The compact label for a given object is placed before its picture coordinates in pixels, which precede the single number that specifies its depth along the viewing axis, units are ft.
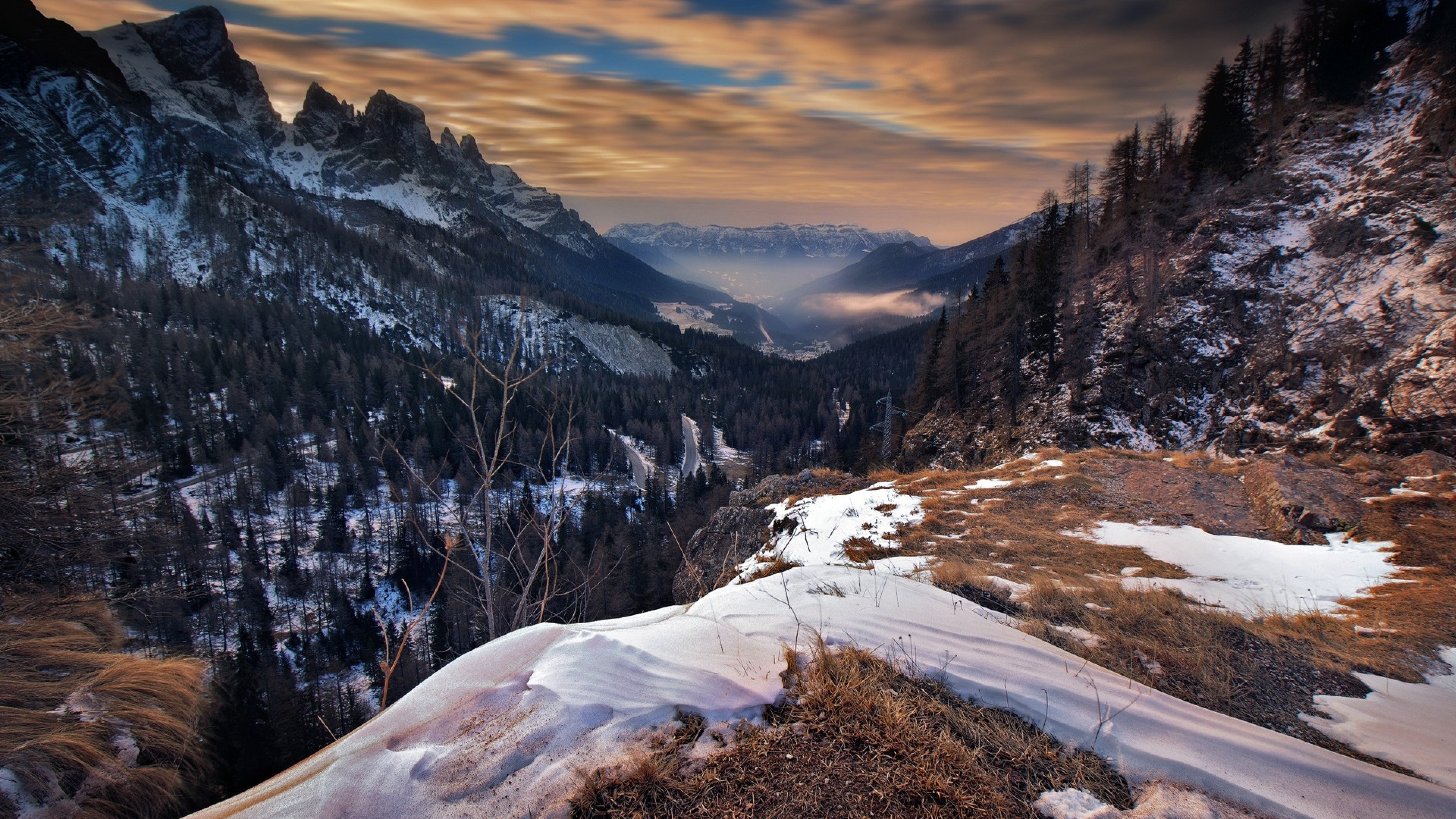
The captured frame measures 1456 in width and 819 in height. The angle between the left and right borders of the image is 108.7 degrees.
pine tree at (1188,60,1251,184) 104.37
